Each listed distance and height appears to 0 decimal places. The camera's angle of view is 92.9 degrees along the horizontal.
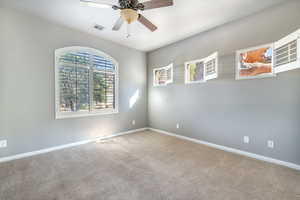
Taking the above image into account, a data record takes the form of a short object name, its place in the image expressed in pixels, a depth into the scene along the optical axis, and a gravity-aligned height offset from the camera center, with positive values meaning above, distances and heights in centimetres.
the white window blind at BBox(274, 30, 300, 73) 211 +74
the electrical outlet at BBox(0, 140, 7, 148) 270 -86
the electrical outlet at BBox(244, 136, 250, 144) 293 -87
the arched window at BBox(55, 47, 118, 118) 339 +43
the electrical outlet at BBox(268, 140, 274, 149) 266 -86
